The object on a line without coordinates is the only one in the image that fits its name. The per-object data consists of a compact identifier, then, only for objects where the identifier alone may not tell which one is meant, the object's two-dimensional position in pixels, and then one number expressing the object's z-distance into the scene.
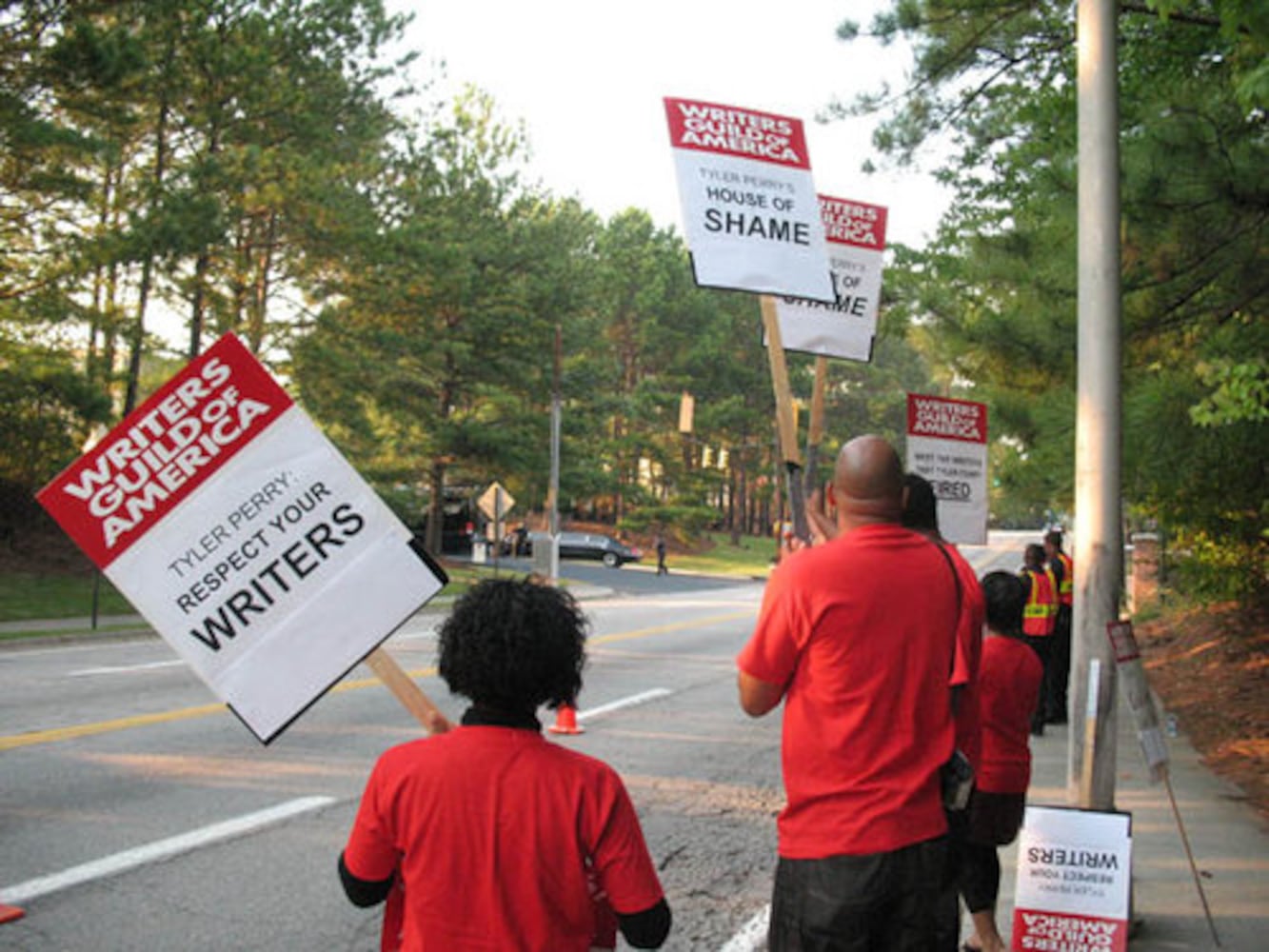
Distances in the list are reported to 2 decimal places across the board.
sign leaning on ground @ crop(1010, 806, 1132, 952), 4.60
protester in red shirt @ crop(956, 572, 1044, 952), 4.76
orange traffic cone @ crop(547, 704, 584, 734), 10.36
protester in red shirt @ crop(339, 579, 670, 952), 2.34
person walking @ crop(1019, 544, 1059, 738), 11.40
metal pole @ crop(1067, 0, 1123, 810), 5.29
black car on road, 54.25
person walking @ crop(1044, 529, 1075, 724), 12.08
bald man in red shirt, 2.99
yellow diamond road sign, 32.97
